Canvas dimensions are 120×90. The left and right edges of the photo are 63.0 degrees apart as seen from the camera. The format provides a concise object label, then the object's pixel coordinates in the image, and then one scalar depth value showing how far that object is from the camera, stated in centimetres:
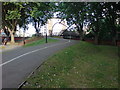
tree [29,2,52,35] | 1527
